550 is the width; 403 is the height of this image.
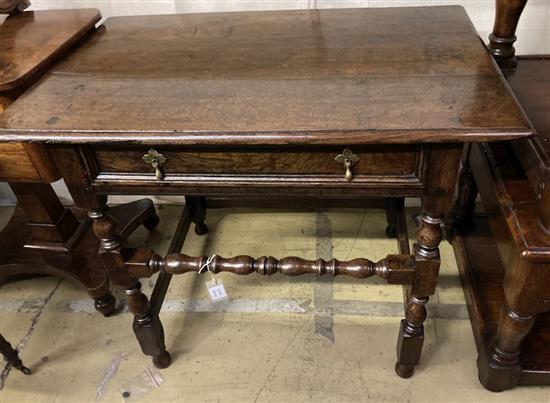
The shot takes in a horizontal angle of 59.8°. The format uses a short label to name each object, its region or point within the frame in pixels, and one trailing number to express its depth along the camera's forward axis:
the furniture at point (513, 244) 0.88
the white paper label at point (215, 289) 1.28
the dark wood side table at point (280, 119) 0.77
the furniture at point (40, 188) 0.95
